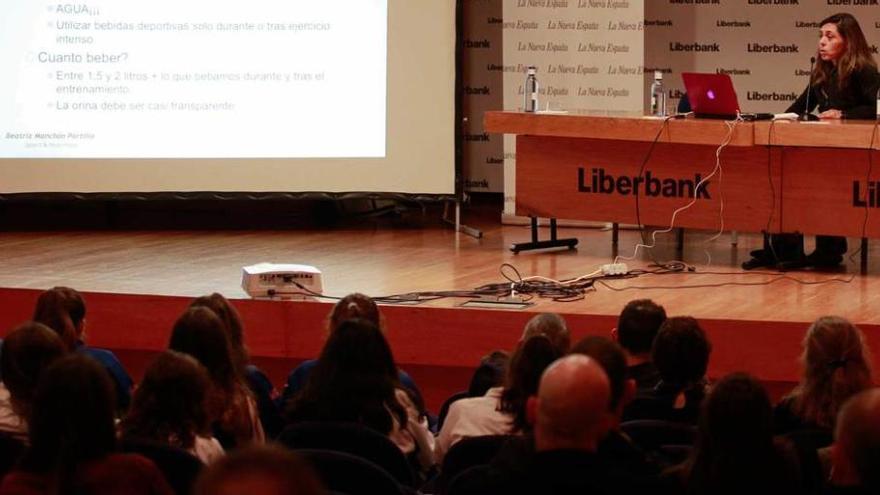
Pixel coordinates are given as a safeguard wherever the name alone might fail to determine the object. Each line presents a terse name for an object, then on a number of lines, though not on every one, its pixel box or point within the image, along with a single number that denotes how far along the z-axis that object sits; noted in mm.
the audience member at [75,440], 5072
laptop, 13513
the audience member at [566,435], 5246
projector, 12066
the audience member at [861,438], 4730
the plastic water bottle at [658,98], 14283
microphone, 13489
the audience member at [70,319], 8709
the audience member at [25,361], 6974
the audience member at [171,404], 6435
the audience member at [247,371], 8327
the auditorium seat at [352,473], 5865
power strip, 13406
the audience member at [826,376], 7101
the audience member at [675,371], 7383
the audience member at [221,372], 7490
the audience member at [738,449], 5410
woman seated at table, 13278
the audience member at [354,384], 7336
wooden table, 13218
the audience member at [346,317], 8421
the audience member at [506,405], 6967
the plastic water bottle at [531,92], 15101
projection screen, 16575
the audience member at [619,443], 5363
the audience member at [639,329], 8294
